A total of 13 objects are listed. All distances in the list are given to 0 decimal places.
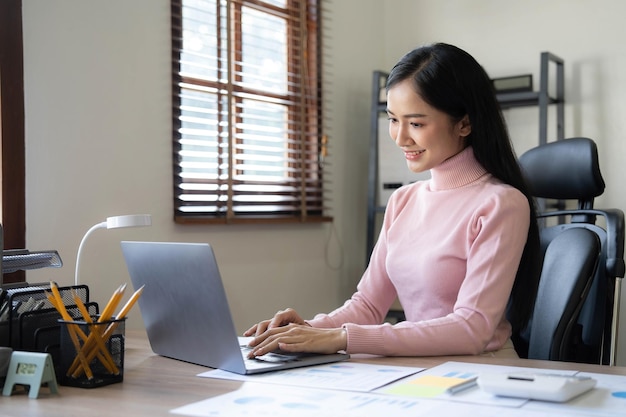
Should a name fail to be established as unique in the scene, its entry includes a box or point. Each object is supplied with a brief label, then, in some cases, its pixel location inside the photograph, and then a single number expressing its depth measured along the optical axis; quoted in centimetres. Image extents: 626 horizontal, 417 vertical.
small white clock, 110
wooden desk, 101
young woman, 152
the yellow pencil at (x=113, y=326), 118
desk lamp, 158
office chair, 183
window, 304
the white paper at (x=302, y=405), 96
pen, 105
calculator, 100
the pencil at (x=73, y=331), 117
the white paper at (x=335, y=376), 112
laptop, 118
